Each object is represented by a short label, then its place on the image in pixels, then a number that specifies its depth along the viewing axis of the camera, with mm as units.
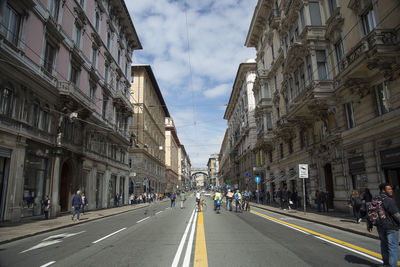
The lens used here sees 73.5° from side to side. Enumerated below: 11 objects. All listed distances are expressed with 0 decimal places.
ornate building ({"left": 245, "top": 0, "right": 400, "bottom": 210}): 13133
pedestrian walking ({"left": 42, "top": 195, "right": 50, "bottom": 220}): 16734
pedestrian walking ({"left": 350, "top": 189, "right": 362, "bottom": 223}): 13290
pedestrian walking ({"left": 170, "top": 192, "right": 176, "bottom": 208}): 28028
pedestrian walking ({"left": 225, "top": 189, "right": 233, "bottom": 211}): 21844
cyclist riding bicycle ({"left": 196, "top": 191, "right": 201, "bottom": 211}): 21358
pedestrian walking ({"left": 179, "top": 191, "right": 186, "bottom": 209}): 27122
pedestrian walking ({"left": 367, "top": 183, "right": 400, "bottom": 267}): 5312
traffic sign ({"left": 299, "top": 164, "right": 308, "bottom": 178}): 17109
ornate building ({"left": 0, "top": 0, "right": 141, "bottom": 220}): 14734
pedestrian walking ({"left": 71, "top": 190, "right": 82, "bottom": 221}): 16469
